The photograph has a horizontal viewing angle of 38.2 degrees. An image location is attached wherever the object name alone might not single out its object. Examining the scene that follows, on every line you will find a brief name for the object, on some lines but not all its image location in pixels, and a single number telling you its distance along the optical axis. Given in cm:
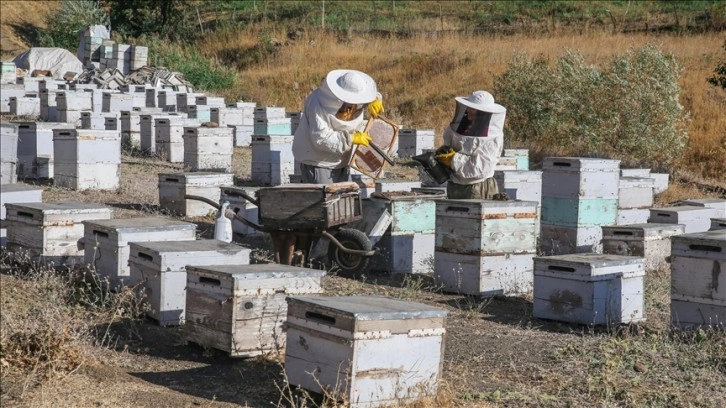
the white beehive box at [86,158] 1240
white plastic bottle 909
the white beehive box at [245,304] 638
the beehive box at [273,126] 1764
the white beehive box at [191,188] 1173
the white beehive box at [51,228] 862
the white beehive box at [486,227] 897
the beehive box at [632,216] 1201
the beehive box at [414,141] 1741
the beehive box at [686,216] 1107
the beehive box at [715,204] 1159
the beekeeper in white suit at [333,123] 930
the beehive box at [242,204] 1052
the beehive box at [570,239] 1095
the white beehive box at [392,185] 1041
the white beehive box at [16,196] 914
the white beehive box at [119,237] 789
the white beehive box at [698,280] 755
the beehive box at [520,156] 1498
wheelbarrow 870
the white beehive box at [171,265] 713
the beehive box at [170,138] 1622
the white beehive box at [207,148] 1503
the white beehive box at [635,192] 1205
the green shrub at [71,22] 3753
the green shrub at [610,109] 1850
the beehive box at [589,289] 814
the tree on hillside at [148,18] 4000
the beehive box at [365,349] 550
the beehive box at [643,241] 1028
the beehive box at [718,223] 1014
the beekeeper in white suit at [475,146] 977
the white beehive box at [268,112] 1912
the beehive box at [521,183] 1183
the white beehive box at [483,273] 906
